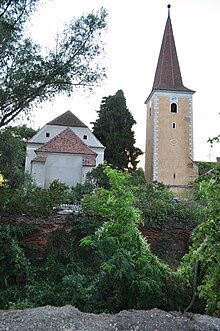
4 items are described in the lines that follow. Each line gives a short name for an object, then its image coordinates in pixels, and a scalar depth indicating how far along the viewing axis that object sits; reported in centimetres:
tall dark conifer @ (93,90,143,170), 2822
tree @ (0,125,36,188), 859
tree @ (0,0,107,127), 788
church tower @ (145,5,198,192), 2859
